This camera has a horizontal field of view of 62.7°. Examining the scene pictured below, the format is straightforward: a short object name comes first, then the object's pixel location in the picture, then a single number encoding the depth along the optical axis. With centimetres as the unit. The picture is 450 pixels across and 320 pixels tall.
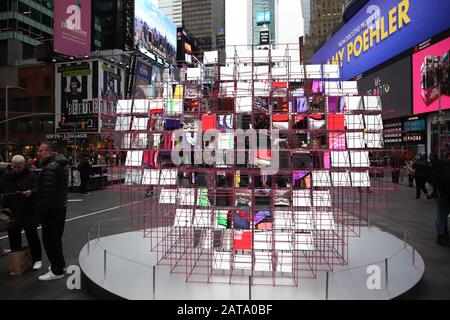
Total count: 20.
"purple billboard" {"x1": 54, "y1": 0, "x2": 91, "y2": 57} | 2253
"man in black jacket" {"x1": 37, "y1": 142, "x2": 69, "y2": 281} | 404
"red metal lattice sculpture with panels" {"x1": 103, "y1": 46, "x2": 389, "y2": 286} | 392
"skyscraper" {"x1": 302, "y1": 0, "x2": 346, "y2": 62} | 8194
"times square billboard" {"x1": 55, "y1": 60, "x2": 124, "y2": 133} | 2808
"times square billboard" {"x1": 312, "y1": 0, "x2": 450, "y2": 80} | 1825
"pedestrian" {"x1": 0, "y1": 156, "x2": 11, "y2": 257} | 534
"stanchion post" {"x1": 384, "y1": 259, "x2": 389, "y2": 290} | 353
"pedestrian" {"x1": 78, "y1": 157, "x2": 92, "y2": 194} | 1330
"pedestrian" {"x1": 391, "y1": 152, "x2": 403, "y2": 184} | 1460
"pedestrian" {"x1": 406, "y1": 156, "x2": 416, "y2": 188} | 1382
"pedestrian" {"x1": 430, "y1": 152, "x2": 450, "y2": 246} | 539
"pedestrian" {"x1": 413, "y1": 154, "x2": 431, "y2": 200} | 1051
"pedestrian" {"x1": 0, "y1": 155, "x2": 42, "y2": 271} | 450
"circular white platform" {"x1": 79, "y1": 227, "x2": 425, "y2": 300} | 338
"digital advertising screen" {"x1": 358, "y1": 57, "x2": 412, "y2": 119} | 2083
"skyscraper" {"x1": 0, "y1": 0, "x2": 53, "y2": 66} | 3953
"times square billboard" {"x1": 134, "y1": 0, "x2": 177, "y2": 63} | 3789
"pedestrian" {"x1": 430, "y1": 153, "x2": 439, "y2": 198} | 971
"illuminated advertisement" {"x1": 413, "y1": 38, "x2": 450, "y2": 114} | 1689
